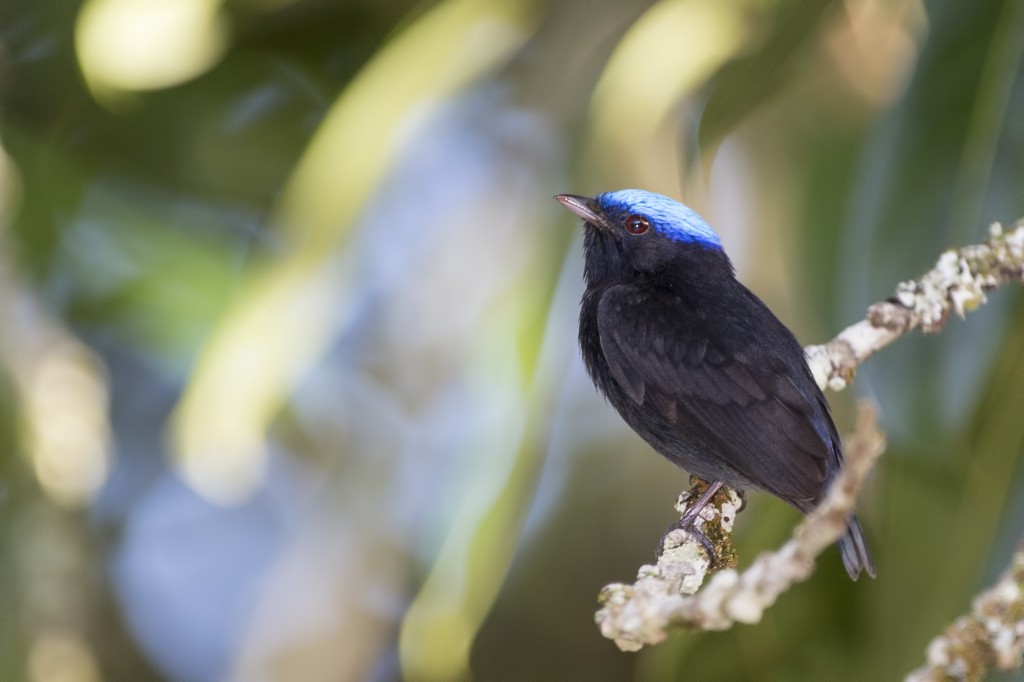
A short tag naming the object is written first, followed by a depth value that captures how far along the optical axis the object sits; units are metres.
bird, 5.38
